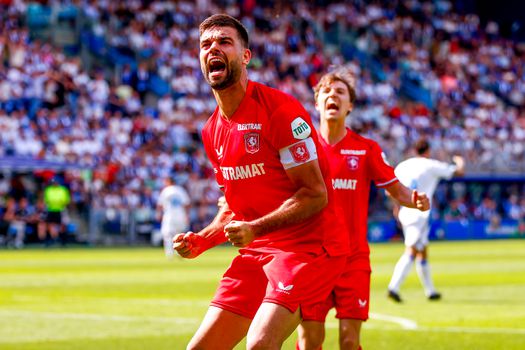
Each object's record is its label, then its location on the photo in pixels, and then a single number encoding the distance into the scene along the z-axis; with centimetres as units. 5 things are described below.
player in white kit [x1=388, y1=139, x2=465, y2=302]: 1697
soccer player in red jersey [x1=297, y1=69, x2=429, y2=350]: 860
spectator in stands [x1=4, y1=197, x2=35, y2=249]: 3509
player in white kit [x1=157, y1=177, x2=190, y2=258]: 3069
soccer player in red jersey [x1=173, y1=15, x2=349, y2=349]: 661
